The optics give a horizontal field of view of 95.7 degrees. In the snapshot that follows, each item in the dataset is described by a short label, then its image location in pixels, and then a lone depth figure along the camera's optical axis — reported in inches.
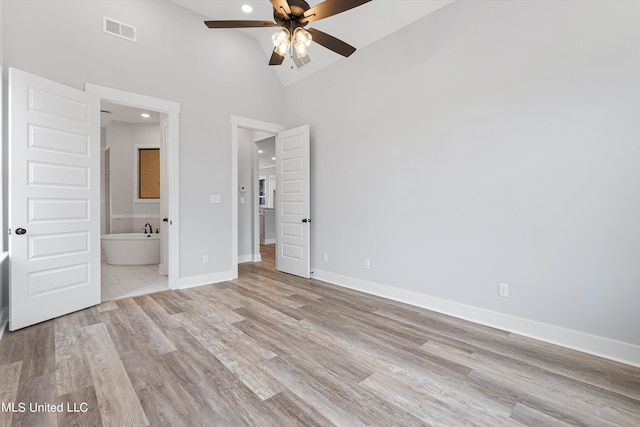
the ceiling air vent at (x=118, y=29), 133.3
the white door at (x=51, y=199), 105.0
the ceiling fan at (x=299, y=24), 84.7
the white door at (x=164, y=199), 179.8
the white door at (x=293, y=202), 180.4
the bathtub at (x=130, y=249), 217.8
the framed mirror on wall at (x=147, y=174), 273.1
